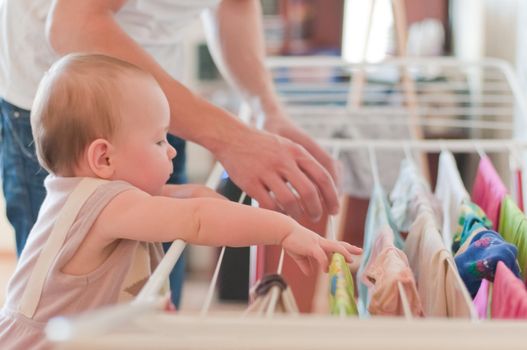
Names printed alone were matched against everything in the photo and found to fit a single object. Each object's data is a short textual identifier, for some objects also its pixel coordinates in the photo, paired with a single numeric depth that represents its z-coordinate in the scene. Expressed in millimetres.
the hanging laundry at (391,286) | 1641
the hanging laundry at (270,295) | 1600
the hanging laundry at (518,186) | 2095
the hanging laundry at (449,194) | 1981
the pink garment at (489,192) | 1938
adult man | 1836
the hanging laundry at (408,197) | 1980
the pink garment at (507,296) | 1566
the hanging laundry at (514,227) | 1765
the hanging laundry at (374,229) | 1863
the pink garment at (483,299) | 1733
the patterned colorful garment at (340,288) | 1604
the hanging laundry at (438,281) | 1671
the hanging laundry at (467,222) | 1829
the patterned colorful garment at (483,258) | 1673
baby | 1666
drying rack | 1418
